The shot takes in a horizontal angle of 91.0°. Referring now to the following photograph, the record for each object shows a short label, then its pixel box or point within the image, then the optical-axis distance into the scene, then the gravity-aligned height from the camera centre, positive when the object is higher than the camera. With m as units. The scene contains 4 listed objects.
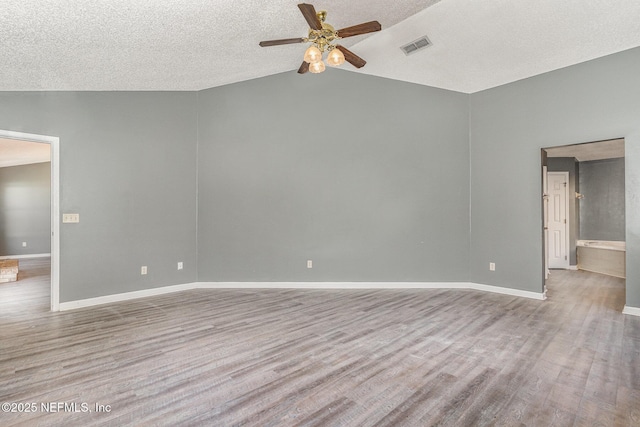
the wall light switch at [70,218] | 3.86 -0.02
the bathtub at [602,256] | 5.80 -0.84
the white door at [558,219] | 6.88 -0.11
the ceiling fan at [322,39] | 2.69 +1.61
